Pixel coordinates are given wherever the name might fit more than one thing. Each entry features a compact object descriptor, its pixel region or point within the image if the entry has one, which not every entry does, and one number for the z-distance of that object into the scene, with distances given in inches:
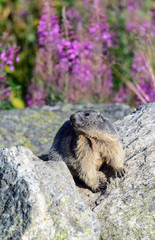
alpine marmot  307.4
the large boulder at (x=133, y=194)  257.3
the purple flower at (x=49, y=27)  613.0
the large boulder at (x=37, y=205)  234.1
